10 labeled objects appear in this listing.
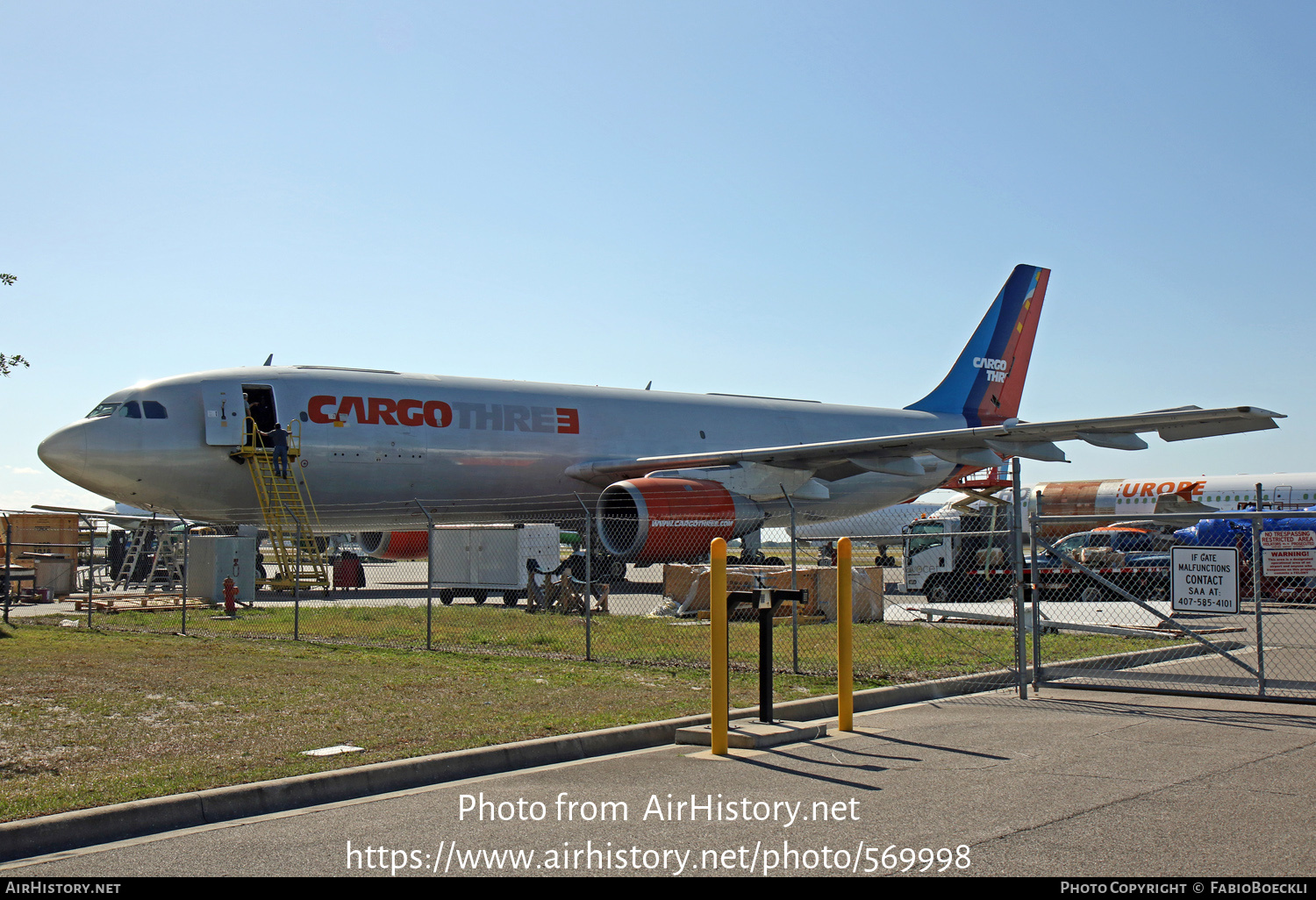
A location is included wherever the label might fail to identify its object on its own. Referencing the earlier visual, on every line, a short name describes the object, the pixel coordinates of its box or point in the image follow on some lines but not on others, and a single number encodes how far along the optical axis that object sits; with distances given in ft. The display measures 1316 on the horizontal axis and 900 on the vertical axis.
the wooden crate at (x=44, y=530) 81.15
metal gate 31.22
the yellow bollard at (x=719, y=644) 23.68
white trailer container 63.21
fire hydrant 57.11
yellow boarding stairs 68.33
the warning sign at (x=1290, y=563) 31.09
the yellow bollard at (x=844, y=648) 26.13
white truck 67.41
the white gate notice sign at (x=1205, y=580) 30.91
